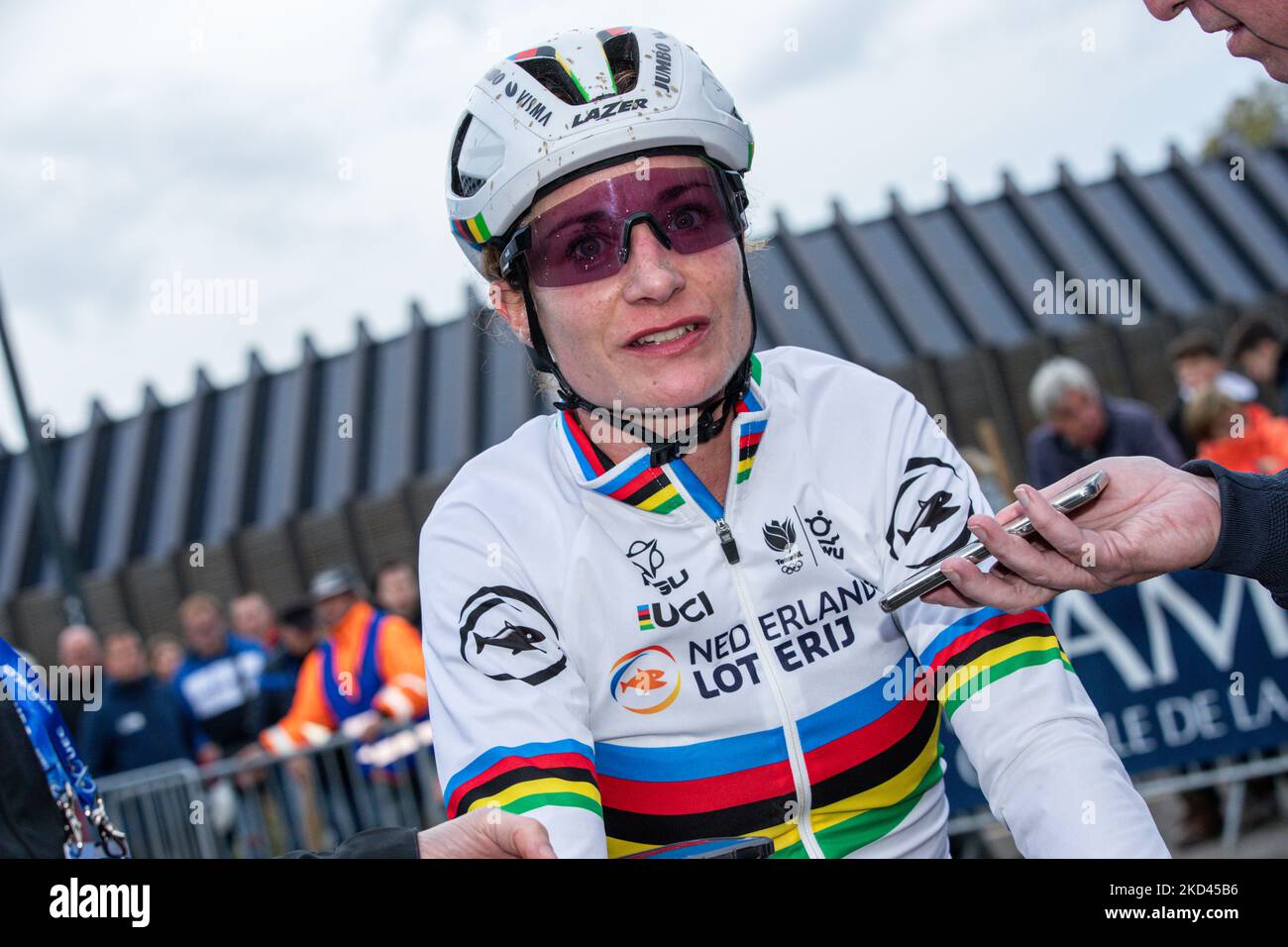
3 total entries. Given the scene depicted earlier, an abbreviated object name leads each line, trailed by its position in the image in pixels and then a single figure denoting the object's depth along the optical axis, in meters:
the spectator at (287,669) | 8.55
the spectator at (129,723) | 8.26
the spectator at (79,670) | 8.44
